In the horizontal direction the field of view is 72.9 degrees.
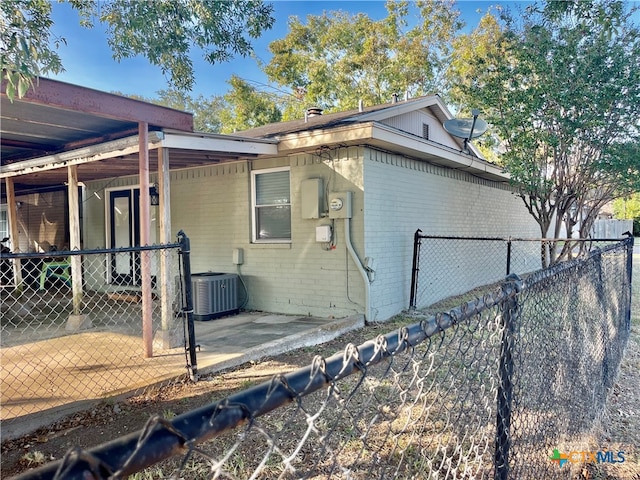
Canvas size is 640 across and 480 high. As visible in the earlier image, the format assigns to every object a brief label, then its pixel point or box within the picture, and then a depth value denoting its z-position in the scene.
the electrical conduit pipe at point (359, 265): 6.34
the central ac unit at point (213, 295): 6.64
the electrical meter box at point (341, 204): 6.39
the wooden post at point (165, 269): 4.92
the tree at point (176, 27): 6.43
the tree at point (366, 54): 20.47
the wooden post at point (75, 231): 5.70
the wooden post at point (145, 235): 4.55
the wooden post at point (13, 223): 7.83
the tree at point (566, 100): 7.23
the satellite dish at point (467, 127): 7.94
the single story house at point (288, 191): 5.30
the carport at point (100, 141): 4.10
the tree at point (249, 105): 22.23
